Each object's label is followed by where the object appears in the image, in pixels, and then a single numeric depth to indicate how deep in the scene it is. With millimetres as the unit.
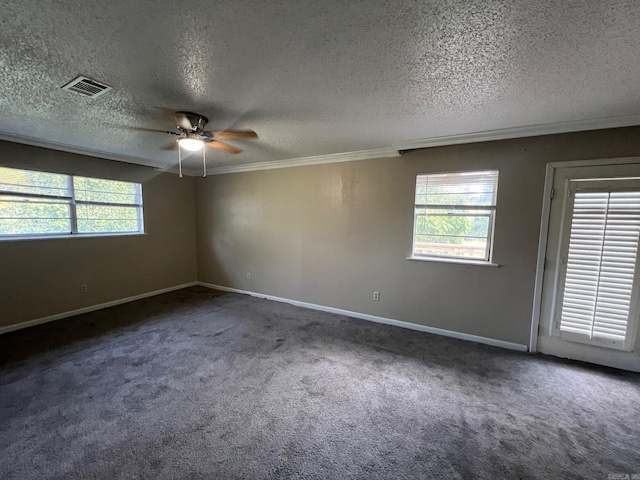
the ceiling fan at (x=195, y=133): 2385
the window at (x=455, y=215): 3095
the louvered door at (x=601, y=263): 2498
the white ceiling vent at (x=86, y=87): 1834
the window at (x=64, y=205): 3281
